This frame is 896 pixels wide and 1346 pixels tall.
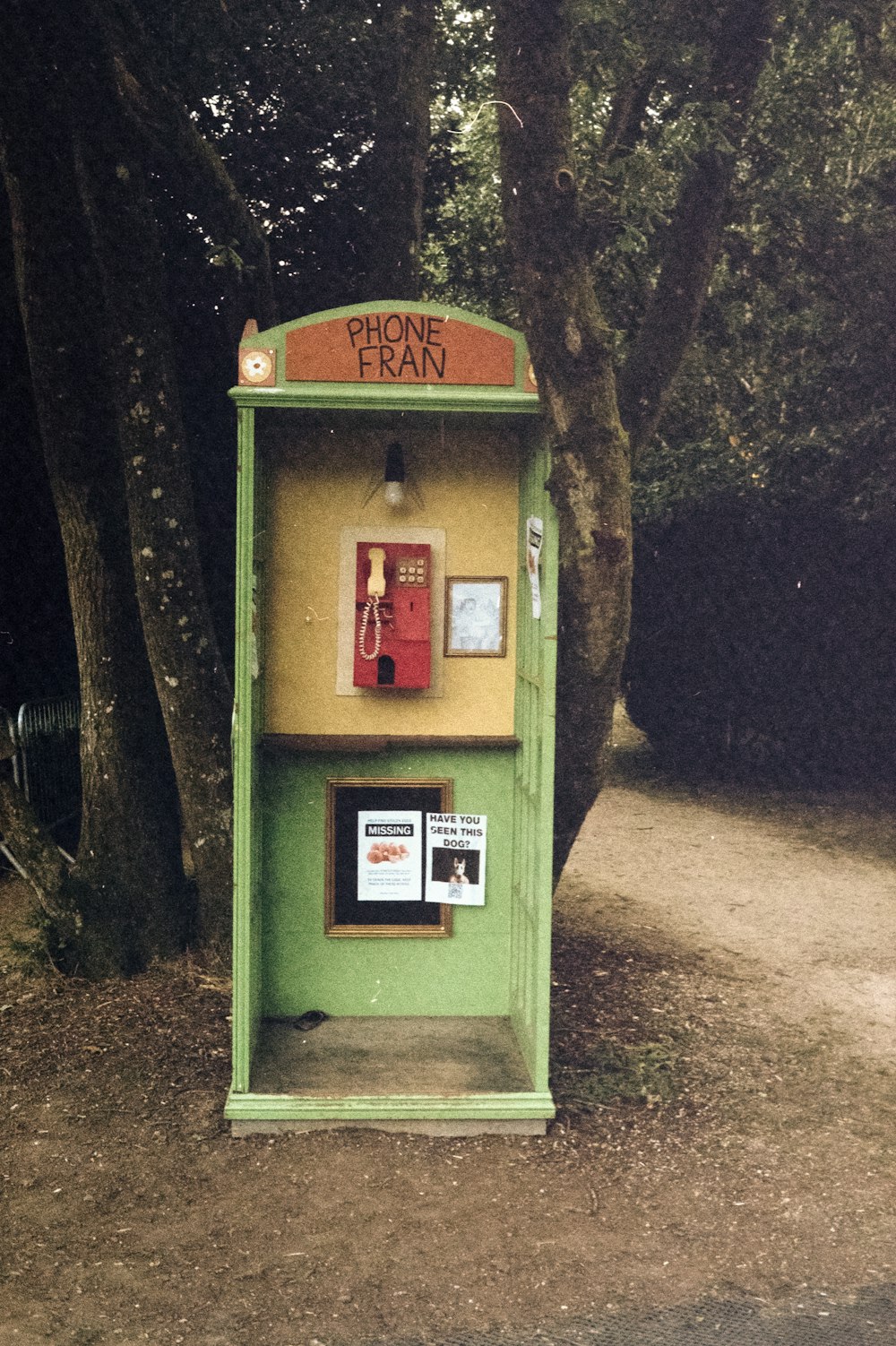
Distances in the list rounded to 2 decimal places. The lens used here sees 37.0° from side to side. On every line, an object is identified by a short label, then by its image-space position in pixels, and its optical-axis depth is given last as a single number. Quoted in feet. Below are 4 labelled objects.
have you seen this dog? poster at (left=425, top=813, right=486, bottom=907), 17.76
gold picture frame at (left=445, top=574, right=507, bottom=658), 17.47
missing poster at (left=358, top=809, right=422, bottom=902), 17.75
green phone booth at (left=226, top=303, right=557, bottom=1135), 15.87
